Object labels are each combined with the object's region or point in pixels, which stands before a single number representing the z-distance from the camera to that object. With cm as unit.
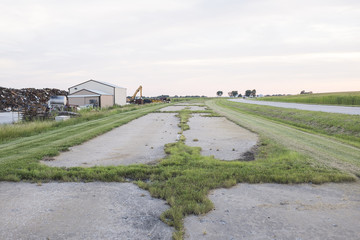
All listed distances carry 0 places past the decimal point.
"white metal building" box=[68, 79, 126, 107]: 4578
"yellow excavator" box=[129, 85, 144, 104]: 6669
